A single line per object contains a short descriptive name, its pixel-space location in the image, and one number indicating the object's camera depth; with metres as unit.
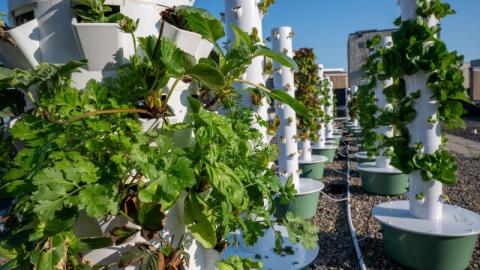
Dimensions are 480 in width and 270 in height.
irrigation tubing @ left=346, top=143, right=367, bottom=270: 3.44
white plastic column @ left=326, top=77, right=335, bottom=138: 11.39
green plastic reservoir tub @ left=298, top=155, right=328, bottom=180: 6.82
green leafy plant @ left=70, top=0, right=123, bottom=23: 0.85
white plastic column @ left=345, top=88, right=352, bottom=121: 17.94
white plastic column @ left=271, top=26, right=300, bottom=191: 4.51
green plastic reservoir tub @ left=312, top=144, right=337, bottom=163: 9.15
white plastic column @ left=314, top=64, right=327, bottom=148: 9.32
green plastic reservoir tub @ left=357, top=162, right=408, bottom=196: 5.90
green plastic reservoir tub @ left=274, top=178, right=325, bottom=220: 4.45
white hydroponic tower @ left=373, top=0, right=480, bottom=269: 2.98
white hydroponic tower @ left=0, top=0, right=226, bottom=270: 0.88
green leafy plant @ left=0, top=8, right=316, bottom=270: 0.74
